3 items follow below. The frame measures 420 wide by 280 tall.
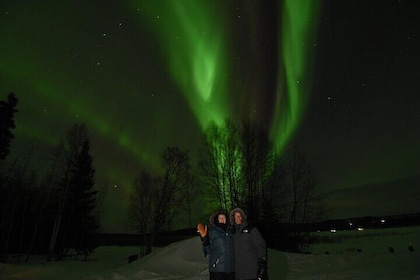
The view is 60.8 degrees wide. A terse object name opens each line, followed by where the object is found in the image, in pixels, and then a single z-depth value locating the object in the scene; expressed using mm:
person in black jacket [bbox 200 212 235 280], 5453
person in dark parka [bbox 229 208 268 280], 5234
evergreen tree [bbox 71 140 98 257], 39688
